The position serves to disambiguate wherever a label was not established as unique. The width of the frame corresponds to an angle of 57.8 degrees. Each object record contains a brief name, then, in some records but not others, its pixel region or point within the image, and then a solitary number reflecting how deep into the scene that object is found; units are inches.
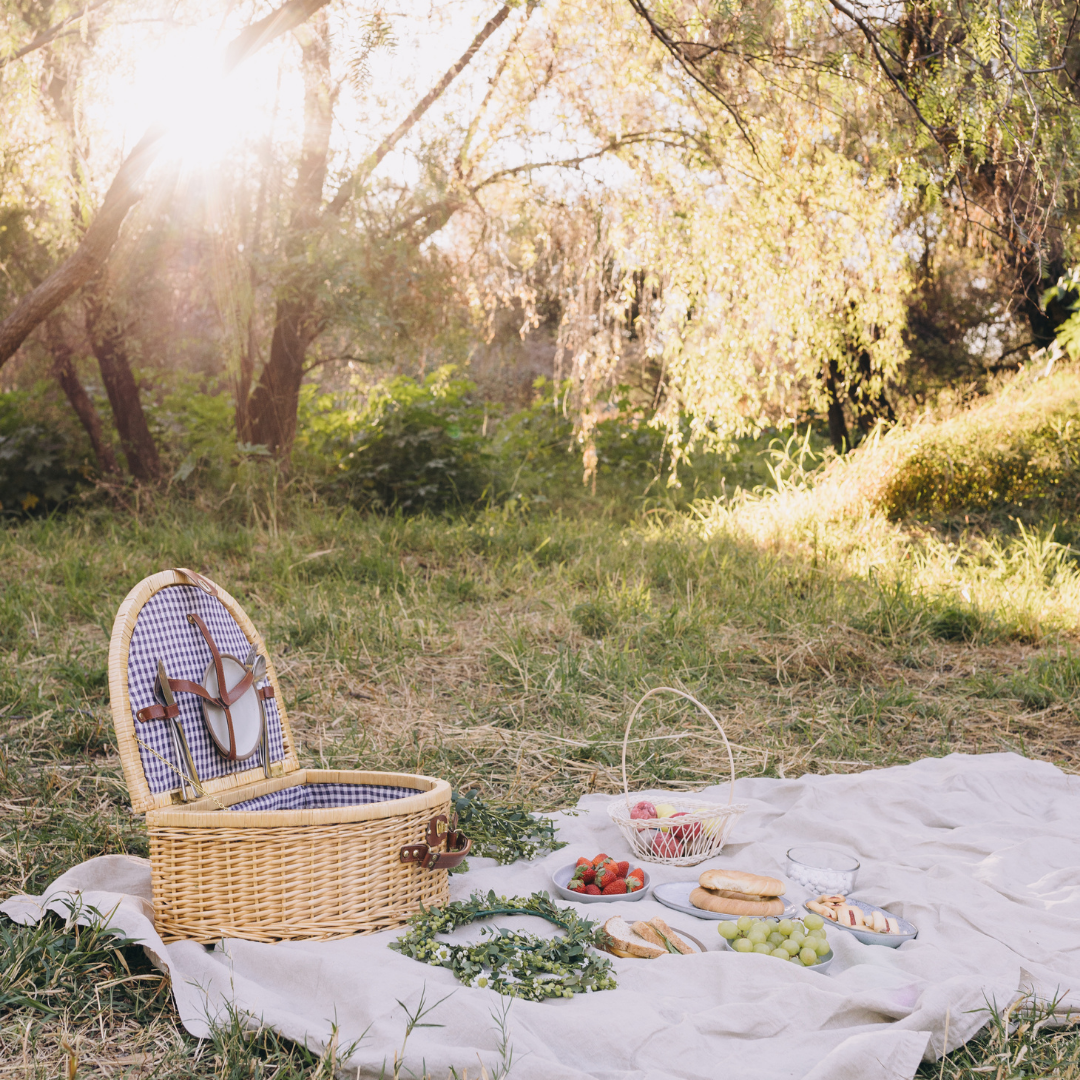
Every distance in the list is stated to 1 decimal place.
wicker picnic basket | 81.5
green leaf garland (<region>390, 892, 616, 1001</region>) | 74.4
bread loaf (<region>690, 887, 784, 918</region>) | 90.0
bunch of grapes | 81.3
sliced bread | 80.7
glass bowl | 97.0
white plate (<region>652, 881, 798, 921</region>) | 91.0
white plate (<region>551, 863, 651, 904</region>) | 93.4
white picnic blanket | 65.7
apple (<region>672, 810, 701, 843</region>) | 103.8
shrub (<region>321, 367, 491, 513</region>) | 288.0
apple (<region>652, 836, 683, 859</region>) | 104.5
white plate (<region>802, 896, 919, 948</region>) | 85.0
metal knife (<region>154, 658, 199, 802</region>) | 89.7
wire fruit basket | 103.4
